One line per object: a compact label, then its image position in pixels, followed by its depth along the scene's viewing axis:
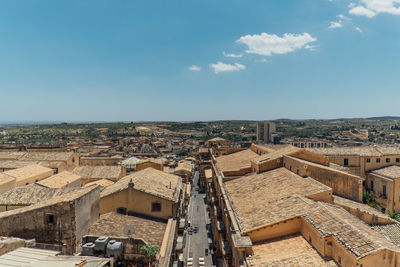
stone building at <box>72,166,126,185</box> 39.41
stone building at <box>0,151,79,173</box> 40.17
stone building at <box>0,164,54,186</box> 30.83
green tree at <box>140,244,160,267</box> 15.10
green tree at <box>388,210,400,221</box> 29.36
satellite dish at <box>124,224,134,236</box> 16.69
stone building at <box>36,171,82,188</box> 30.50
